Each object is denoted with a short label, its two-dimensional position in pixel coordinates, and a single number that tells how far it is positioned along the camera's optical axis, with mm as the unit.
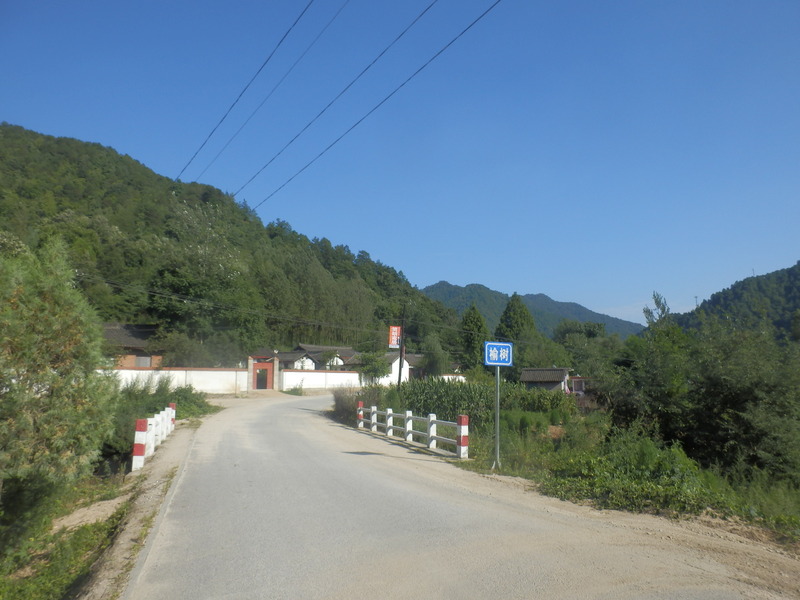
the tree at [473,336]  83569
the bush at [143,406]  14703
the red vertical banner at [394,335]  41509
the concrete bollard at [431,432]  16172
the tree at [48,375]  6242
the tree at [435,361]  75050
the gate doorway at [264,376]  57094
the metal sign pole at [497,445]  12836
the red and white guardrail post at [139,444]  13266
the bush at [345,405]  26123
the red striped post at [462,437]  14391
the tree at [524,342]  69812
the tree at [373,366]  40969
